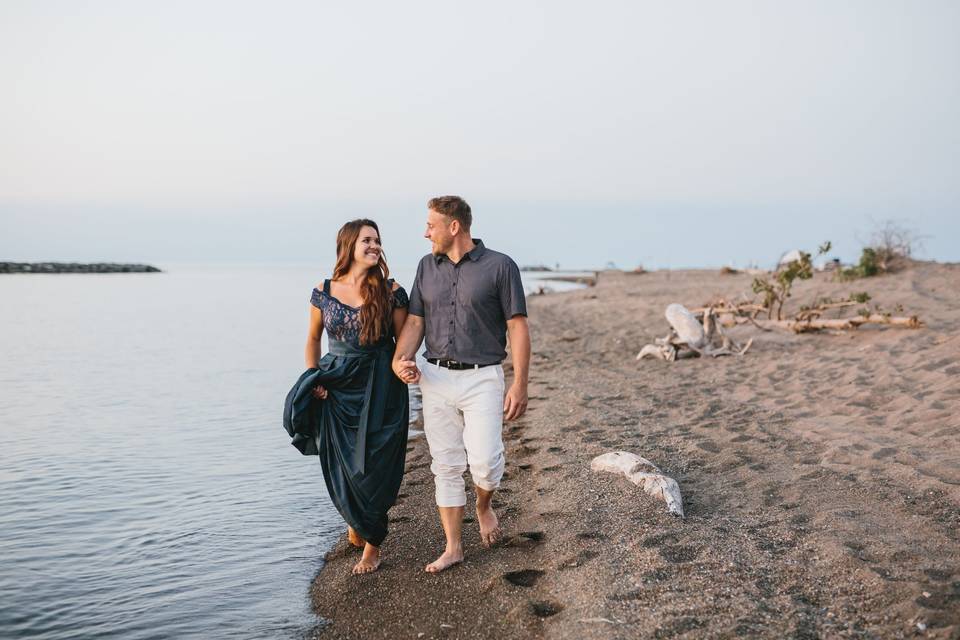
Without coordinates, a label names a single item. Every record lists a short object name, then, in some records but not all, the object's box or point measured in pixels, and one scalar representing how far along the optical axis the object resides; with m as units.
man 4.34
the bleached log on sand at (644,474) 5.06
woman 4.40
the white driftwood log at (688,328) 12.03
